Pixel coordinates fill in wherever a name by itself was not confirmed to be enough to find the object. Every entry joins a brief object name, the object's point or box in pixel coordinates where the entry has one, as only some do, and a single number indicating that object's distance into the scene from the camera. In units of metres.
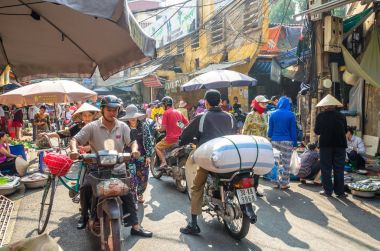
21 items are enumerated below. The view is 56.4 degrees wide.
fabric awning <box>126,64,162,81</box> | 22.94
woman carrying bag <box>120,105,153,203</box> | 6.11
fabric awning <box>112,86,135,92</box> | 32.84
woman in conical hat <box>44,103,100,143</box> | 5.70
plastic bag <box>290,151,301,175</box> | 7.38
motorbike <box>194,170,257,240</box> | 4.24
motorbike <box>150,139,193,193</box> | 6.82
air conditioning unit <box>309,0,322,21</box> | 8.97
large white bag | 4.11
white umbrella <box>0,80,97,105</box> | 9.79
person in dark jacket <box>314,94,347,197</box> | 6.38
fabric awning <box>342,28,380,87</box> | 8.52
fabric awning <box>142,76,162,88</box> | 22.05
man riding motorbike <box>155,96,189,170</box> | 7.16
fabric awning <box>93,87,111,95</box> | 34.33
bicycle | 4.50
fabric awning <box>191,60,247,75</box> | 14.91
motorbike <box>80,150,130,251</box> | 3.66
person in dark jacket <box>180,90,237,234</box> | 4.68
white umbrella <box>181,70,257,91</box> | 11.61
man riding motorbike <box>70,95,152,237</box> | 4.30
